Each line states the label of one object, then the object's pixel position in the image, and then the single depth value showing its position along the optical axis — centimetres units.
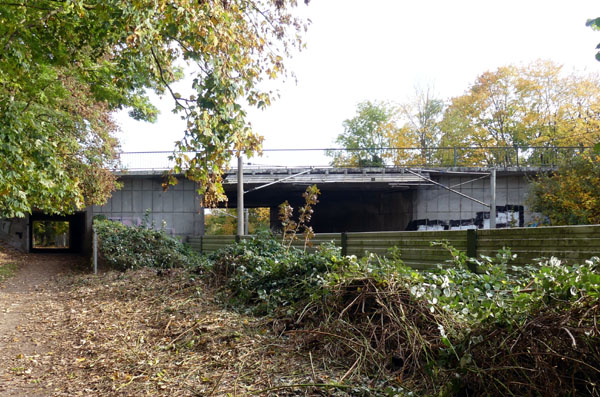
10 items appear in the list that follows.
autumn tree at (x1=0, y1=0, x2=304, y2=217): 612
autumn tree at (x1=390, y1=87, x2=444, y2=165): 4241
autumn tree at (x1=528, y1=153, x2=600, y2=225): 1909
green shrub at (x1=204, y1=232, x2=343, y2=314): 625
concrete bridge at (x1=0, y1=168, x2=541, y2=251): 2514
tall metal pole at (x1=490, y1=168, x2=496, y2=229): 2419
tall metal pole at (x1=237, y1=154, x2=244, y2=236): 1998
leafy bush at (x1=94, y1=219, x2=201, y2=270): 1503
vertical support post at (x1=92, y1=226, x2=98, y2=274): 1508
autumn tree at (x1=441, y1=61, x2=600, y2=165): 3300
